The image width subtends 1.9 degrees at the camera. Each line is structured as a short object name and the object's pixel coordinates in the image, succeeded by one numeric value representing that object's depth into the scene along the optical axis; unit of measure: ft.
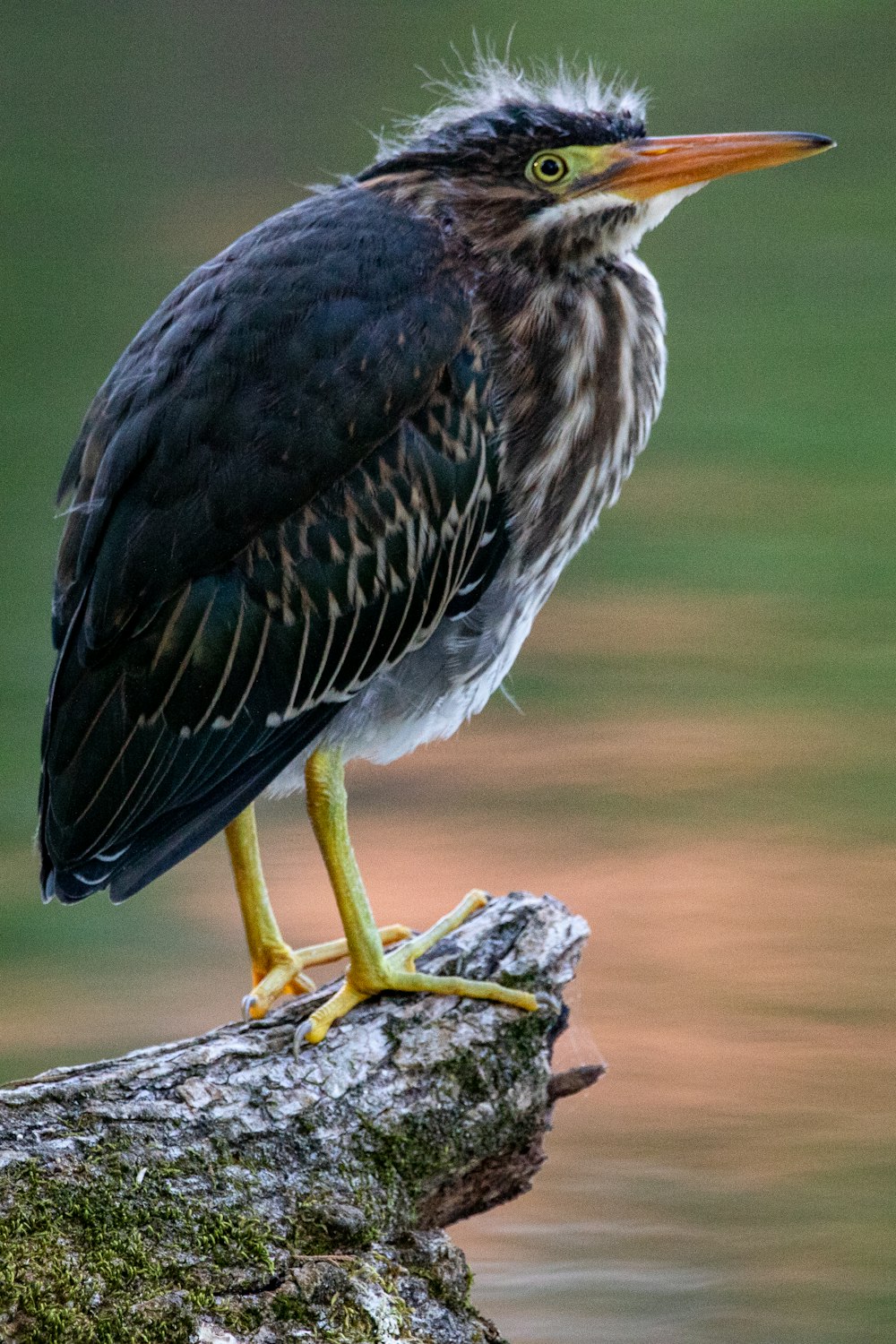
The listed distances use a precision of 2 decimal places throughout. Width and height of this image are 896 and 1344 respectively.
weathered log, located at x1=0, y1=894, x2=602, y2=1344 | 24.18
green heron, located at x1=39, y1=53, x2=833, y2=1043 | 24.50
